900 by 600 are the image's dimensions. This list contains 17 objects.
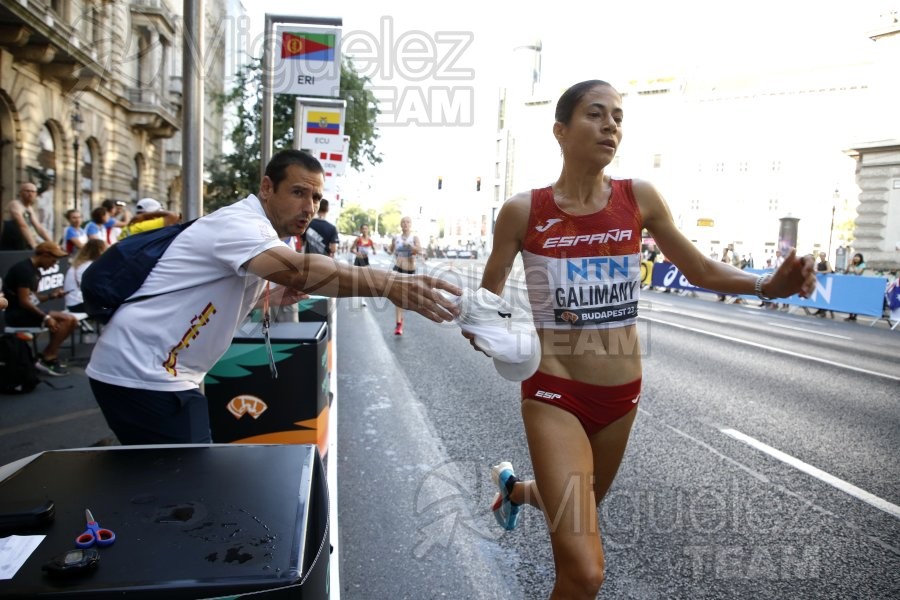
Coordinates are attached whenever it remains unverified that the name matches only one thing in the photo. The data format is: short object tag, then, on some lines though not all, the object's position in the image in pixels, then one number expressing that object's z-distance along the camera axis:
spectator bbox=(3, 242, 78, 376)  7.29
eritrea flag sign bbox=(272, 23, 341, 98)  8.83
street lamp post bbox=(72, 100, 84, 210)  21.25
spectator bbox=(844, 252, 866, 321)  23.58
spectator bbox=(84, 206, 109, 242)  10.42
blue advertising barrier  19.50
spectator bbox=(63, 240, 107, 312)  8.56
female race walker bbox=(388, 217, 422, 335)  13.02
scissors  1.51
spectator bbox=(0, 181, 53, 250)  9.57
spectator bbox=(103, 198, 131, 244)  11.33
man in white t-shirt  2.28
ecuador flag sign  13.38
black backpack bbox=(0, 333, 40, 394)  6.89
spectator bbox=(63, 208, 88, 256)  10.95
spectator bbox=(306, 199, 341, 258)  9.06
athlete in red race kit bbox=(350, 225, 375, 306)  15.94
